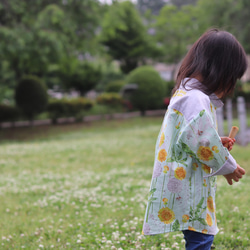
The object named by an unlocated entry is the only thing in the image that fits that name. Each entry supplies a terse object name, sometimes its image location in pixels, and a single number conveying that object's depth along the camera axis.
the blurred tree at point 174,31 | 34.41
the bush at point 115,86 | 30.61
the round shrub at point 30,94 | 20.39
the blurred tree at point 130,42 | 33.78
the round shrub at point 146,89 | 24.64
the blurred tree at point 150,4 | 71.00
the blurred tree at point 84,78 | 29.05
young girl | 2.23
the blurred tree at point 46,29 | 15.26
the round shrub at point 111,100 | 26.09
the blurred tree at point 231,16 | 26.28
